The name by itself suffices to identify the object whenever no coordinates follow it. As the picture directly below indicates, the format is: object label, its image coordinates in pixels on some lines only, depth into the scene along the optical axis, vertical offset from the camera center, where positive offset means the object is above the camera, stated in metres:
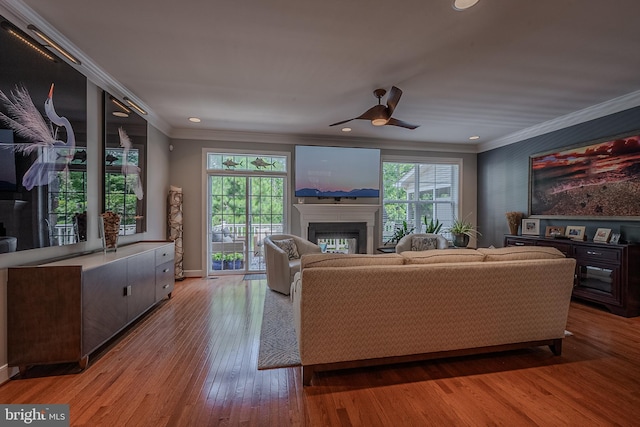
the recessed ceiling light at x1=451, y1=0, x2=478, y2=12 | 1.77 +1.37
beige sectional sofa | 1.81 -0.66
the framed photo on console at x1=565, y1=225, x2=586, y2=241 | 3.73 -0.29
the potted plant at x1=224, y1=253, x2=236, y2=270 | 5.00 -0.94
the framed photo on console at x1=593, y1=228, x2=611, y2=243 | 3.44 -0.30
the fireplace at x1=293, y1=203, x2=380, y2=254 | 5.08 -0.10
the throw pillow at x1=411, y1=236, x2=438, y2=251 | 4.59 -0.54
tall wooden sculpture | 4.45 -0.18
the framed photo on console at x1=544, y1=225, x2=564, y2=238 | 4.04 -0.29
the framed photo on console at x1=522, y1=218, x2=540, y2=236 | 4.42 -0.25
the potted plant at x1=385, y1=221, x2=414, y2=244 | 5.44 -0.43
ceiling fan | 2.76 +1.08
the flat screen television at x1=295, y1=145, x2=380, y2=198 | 5.05 +0.74
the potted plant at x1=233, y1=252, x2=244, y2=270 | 5.04 -0.94
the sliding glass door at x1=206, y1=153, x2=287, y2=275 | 4.95 +0.02
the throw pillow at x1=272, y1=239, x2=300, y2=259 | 4.14 -0.56
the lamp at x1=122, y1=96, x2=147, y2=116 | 3.21 +1.28
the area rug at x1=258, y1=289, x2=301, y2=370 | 2.13 -1.17
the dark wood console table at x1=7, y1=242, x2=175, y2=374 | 1.86 -0.73
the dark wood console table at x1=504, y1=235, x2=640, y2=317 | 3.08 -0.75
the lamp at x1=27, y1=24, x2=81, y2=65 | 1.97 +1.28
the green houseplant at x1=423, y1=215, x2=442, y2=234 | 5.43 -0.31
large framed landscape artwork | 3.33 +0.43
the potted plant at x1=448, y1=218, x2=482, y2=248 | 4.60 -0.42
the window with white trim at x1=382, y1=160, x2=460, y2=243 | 5.61 +0.37
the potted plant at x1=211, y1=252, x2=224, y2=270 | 4.95 -0.91
